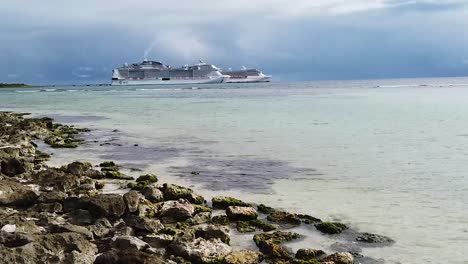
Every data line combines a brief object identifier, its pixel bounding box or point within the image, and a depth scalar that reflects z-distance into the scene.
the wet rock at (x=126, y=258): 6.71
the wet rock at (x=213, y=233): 8.31
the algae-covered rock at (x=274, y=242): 7.79
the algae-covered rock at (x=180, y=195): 10.98
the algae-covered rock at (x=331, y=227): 8.99
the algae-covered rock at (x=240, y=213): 9.73
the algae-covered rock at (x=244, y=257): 7.39
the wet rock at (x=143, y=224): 8.68
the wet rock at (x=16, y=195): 9.97
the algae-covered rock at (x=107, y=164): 15.75
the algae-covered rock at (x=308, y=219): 9.58
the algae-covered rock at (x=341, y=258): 7.36
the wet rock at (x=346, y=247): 8.06
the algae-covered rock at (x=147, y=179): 13.29
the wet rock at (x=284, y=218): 9.54
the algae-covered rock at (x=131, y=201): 9.41
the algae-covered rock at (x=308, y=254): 7.66
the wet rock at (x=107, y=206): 9.13
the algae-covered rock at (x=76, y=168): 13.48
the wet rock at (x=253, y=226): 9.16
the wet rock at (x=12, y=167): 13.45
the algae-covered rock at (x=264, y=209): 10.33
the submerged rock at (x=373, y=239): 8.50
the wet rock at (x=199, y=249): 7.52
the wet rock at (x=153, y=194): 10.93
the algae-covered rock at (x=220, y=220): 9.54
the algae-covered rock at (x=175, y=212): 9.59
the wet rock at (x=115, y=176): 13.85
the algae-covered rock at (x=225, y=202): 10.68
